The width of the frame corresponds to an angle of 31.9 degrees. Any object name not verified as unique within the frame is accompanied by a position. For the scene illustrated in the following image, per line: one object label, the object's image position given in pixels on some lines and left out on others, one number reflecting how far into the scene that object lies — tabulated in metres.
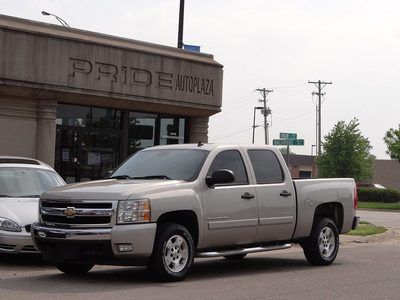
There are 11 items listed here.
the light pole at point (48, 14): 23.62
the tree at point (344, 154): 57.62
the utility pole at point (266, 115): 69.41
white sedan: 10.54
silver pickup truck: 8.84
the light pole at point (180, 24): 22.08
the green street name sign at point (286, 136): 35.50
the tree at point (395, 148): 46.38
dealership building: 18.08
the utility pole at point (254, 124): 100.28
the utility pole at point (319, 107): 86.12
